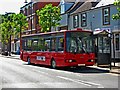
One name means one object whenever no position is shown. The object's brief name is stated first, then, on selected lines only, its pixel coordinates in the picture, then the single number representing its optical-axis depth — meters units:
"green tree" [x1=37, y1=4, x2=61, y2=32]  42.84
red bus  22.97
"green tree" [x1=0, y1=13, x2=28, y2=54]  57.50
